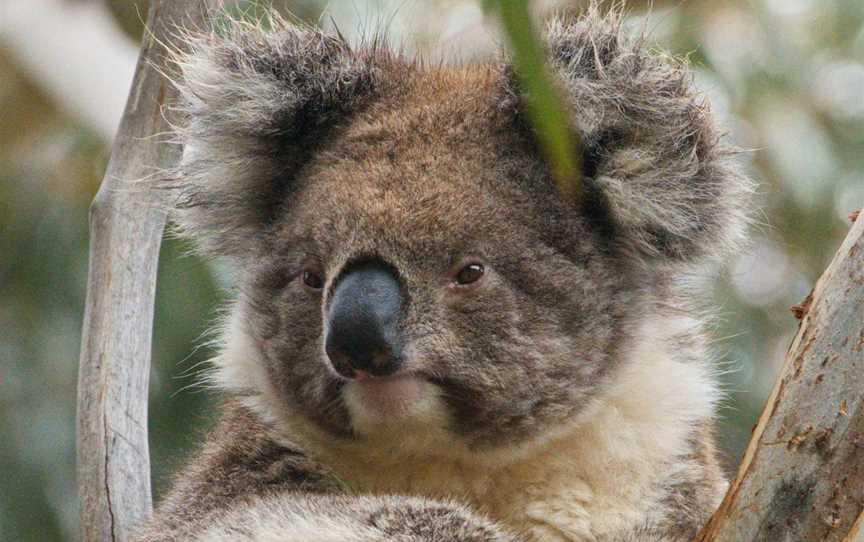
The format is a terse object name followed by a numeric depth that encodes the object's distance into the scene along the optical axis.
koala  4.12
